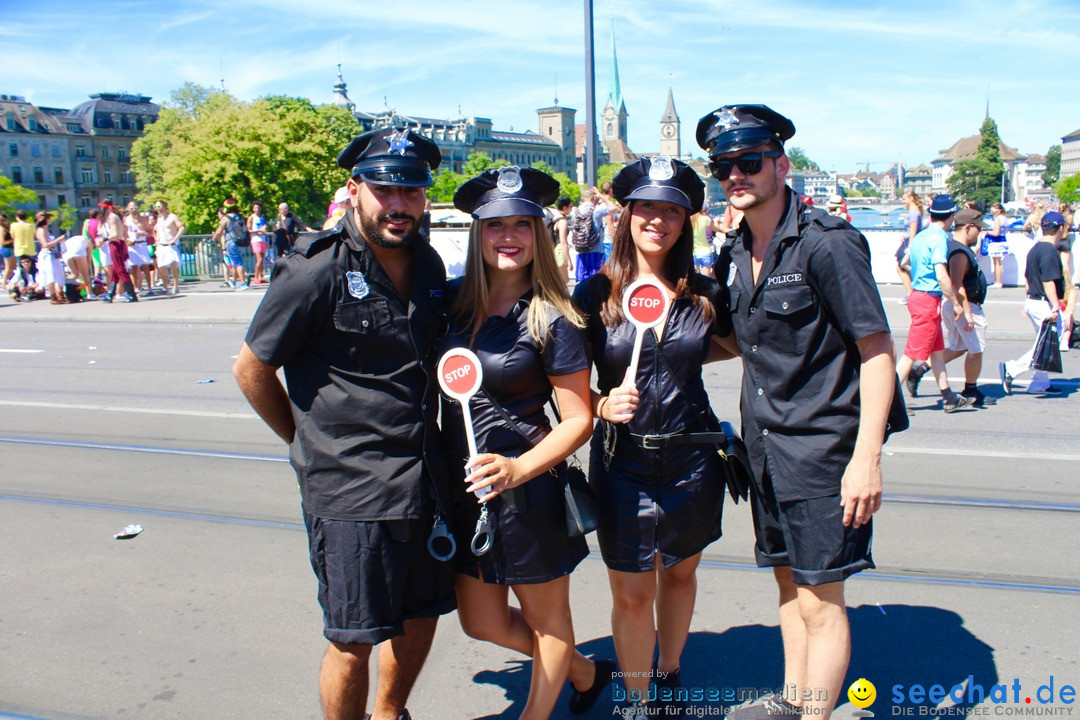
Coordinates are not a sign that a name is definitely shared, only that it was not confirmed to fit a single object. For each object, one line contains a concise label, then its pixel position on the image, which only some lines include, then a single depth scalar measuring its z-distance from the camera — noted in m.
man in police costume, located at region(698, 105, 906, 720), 2.65
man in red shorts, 7.41
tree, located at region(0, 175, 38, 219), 83.00
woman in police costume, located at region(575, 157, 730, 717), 2.96
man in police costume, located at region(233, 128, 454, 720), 2.66
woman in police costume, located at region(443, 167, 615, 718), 2.76
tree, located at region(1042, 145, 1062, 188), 173.31
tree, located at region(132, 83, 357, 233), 55.53
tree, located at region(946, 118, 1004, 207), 115.55
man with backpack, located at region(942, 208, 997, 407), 7.39
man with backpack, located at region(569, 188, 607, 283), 13.84
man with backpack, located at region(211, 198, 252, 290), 18.92
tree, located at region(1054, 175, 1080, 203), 112.06
